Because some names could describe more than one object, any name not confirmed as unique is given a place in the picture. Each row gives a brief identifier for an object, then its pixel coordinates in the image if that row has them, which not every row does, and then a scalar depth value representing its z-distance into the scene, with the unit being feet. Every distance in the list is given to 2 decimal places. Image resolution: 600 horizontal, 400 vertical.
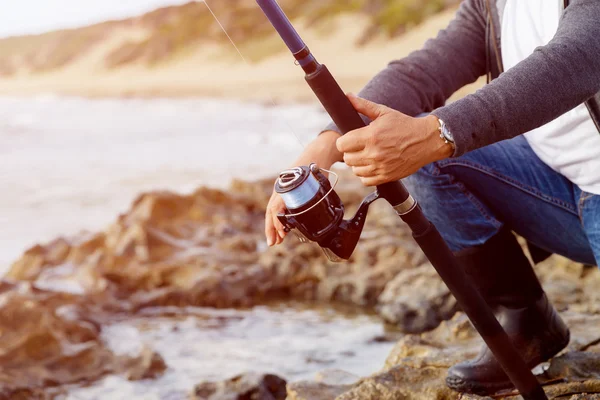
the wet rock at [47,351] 11.30
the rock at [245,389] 8.68
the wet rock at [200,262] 14.65
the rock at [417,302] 11.74
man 5.83
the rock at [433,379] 6.18
